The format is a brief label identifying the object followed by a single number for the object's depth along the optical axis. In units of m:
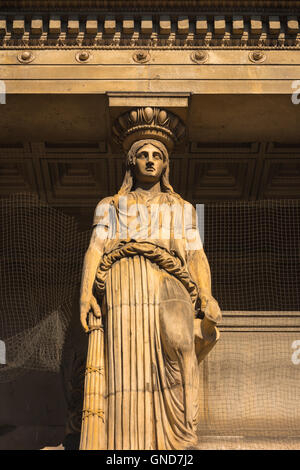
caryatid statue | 7.58
